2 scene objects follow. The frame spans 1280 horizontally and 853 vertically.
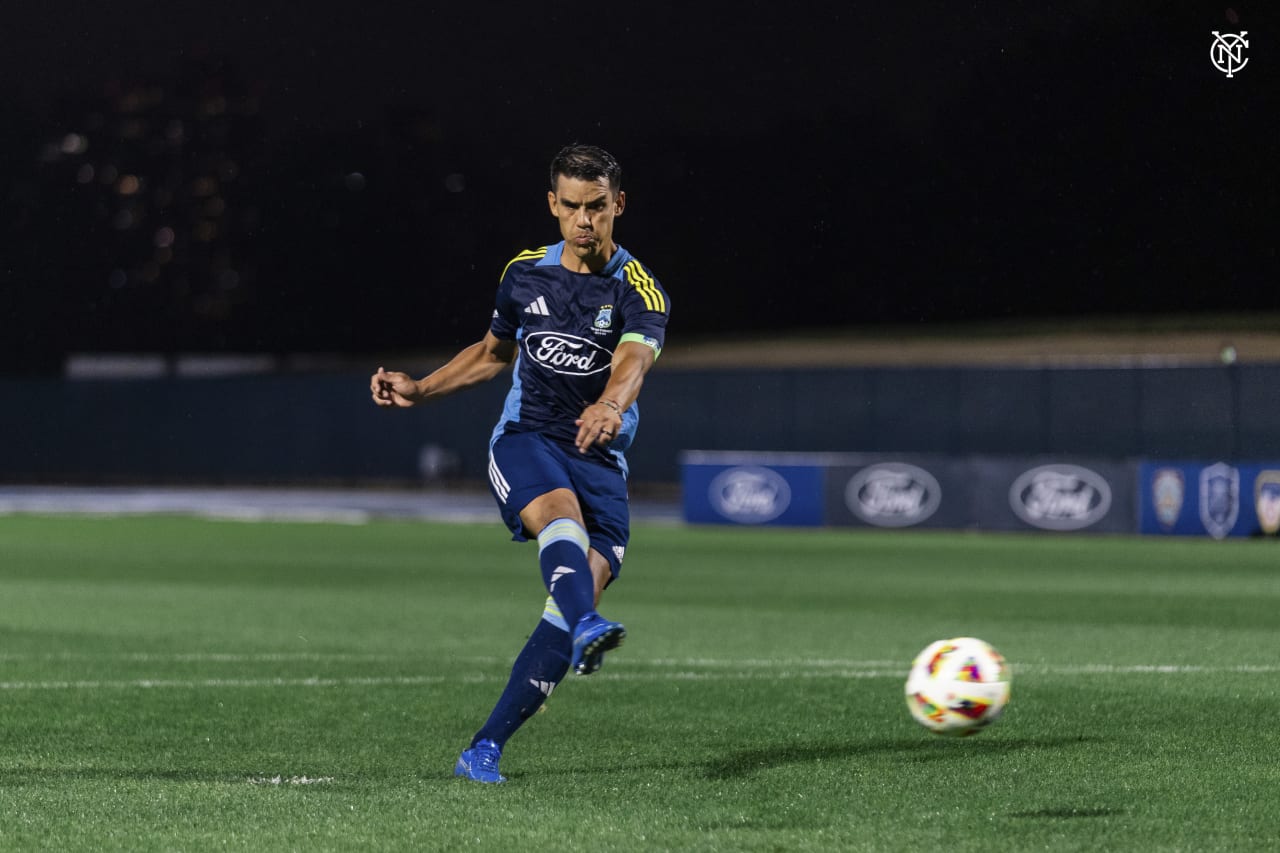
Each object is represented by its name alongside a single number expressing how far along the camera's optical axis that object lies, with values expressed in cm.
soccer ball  1405
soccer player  1452
